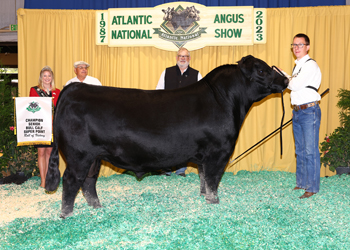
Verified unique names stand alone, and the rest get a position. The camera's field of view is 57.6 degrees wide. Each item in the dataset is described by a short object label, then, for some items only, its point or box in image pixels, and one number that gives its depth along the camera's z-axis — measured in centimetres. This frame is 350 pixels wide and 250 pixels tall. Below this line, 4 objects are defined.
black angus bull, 289
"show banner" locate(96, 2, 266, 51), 532
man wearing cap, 466
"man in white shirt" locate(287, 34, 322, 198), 378
